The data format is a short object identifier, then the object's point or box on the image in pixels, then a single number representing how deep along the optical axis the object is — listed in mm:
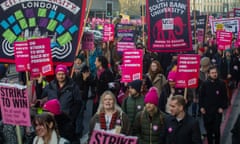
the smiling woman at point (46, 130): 4598
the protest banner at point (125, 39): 13984
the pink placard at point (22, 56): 7988
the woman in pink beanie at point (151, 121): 5863
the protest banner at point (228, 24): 18125
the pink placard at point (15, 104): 5273
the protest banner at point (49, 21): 7719
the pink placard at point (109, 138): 4578
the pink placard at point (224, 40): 14255
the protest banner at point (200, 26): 18678
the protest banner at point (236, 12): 22134
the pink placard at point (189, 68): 7910
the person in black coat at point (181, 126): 5508
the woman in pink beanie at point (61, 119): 5453
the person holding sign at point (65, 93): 7059
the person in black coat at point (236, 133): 5631
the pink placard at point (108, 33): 17094
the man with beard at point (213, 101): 8016
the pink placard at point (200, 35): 18550
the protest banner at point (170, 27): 10328
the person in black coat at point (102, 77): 9273
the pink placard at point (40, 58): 7730
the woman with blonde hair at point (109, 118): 5723
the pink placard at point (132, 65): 8891
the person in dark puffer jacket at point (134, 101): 6949
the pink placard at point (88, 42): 14305
